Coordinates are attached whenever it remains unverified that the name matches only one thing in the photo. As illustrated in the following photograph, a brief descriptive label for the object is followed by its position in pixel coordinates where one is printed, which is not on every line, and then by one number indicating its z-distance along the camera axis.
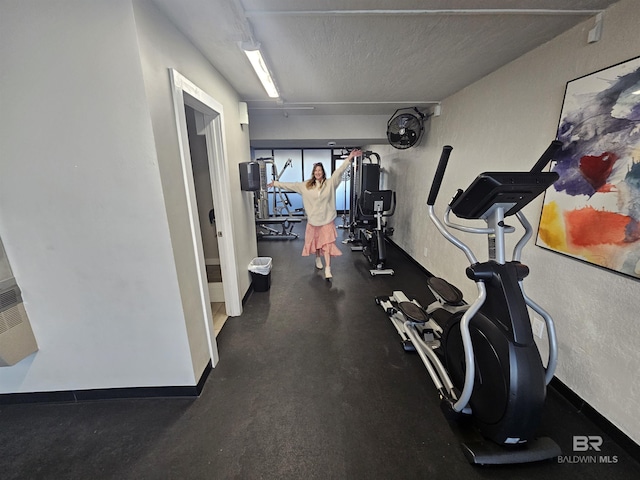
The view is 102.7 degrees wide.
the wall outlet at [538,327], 1.87
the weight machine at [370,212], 4.05
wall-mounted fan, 3.68
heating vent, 1.48
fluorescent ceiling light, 1.76
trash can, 3.27
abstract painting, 1.33
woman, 3.56
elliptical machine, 1.25
